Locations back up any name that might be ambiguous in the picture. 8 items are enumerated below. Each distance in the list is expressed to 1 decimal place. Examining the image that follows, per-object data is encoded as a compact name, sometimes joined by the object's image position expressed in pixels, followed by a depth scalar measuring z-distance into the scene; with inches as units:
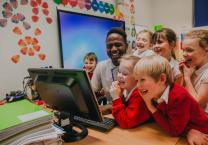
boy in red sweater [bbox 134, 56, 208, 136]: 39.0
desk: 39.3
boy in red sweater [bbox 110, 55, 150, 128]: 45.6
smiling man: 76.0
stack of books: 32.4
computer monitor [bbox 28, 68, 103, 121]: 38.2
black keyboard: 45.6
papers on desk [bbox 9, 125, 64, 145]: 33.1
